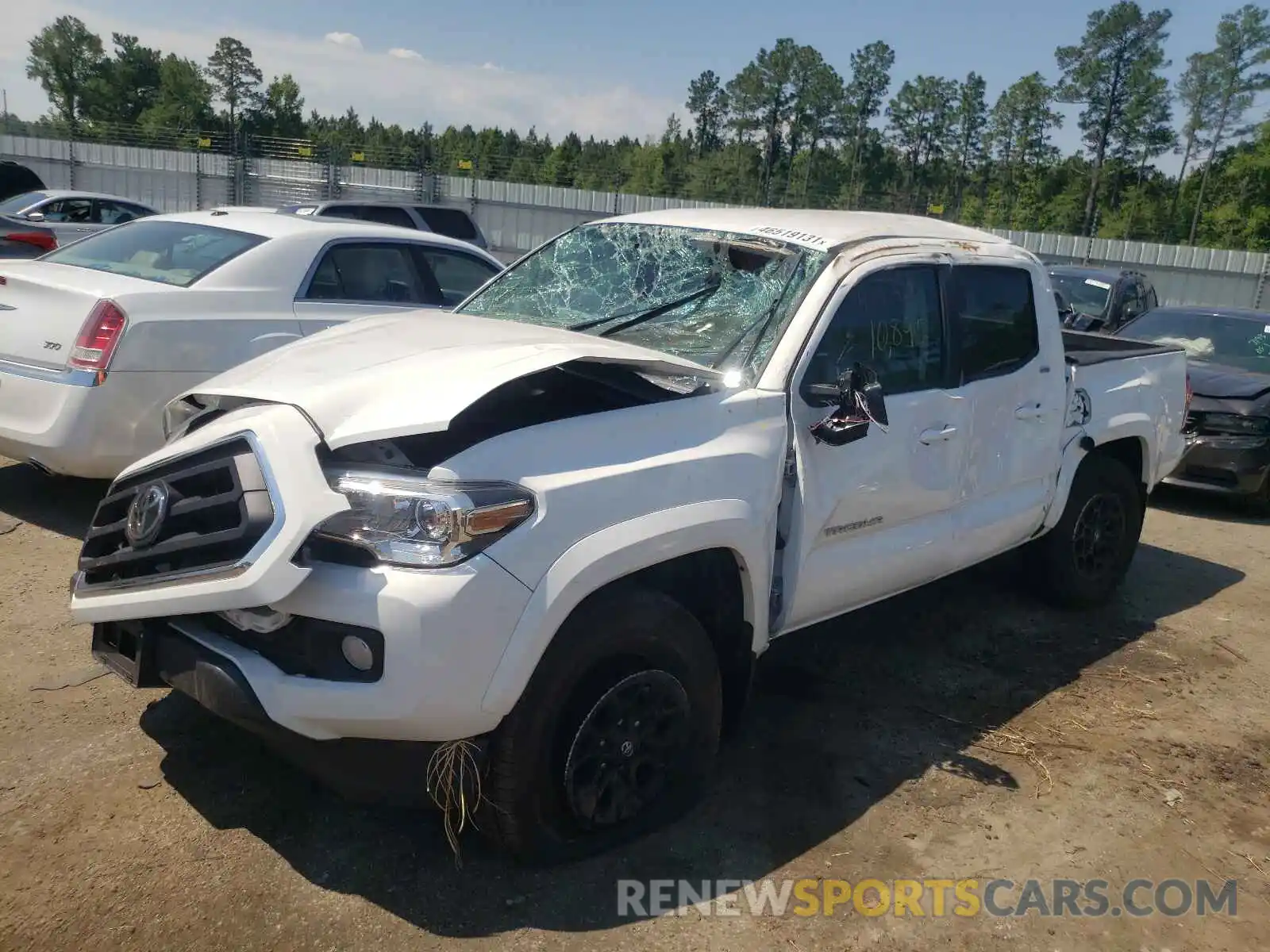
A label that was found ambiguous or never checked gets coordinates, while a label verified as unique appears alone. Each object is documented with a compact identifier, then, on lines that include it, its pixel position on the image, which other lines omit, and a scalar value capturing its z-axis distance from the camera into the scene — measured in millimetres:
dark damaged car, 8305
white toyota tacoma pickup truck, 2637
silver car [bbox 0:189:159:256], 13258
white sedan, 5184
